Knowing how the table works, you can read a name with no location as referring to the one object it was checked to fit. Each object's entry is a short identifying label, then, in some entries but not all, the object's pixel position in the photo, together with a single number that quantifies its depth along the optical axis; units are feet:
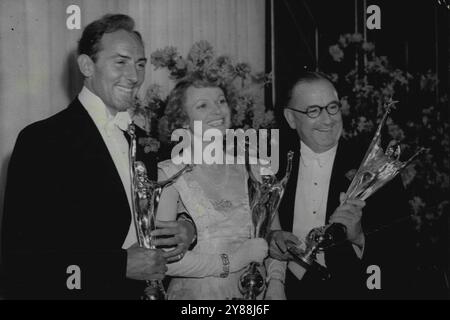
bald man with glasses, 6.17
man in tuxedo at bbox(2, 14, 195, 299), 5.43
